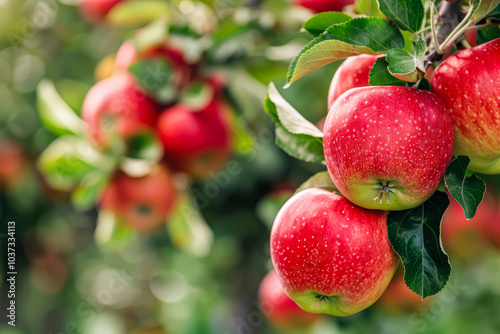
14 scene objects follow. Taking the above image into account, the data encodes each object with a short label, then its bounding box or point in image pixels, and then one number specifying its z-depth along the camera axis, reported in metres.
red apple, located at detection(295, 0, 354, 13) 1.39
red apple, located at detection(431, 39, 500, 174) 0.92
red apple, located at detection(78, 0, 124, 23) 1.74
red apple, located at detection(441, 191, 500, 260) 1.65
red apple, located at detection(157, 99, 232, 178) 1.29
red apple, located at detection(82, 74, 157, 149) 1.28
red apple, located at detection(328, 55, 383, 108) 0.96
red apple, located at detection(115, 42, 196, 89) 1.34
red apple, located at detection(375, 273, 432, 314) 1.28
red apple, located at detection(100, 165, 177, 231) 1.33
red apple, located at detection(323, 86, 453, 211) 0.91
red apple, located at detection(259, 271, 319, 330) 1.31
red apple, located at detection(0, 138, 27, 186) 2.06
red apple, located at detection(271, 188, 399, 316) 0.93
